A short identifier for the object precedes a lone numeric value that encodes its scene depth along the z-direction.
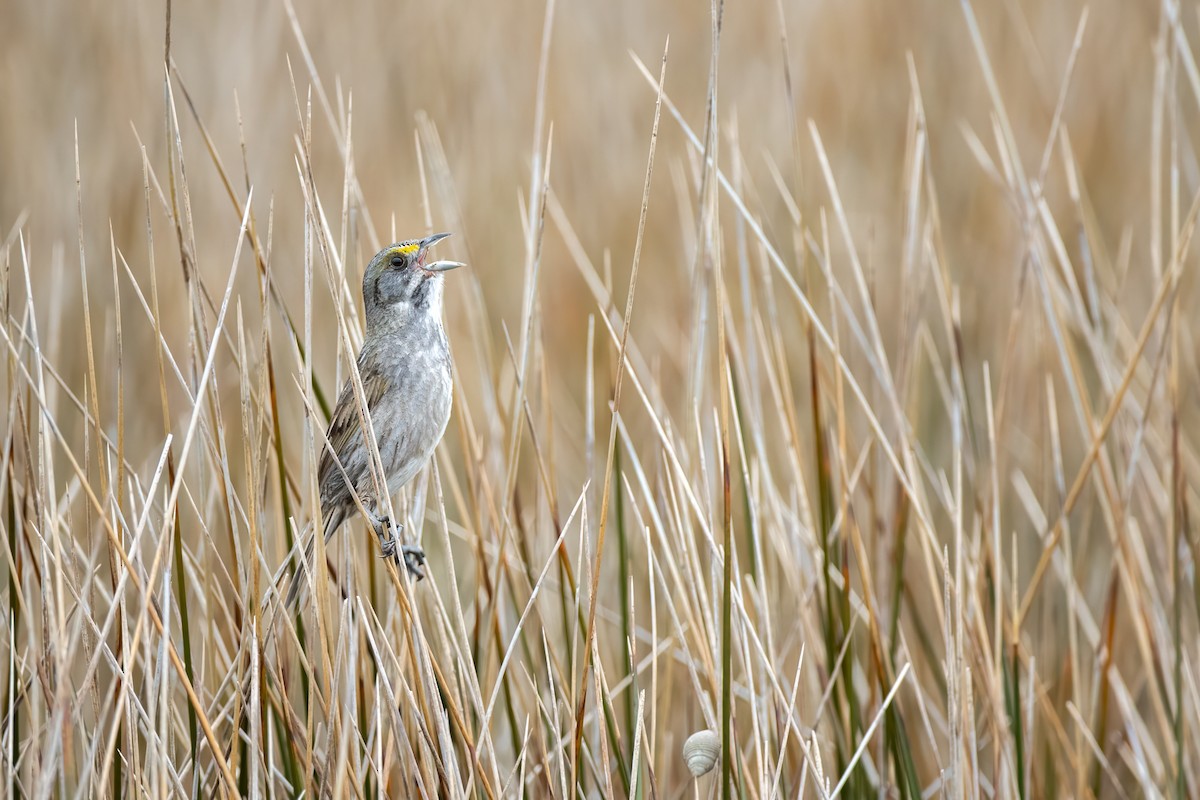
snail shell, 4.09
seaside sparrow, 4.92
